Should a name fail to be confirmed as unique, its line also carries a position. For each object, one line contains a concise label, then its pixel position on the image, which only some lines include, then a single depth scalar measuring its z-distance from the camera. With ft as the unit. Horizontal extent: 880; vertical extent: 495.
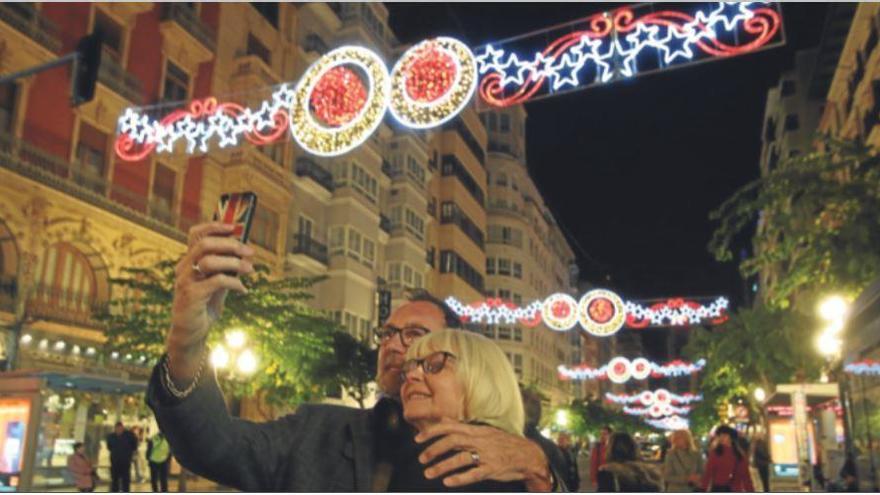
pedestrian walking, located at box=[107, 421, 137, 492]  52.34
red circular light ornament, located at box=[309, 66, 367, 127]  34.06
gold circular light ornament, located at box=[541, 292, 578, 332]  83.51
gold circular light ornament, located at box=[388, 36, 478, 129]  32.71
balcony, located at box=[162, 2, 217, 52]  89.30
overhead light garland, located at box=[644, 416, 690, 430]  325.71
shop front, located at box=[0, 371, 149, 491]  36.76
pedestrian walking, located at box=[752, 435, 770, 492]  56.72
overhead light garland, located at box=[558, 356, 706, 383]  130.21
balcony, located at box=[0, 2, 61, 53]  67.10
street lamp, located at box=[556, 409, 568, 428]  222.28
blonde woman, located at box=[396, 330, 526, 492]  7.42
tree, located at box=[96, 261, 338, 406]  58.80
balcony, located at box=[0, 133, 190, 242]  67.21
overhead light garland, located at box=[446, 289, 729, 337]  81.30
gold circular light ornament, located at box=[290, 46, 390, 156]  33.63
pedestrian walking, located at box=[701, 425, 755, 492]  35.47
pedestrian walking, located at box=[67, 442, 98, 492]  51.83
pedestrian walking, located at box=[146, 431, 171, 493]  52.90
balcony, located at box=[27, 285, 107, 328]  68.33
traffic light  36.35
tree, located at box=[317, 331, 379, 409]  86.12
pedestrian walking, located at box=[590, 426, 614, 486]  46.51
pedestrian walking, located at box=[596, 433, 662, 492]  19.31
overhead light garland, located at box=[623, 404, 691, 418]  208.03
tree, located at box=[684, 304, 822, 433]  83.20
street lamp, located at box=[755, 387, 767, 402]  91.85
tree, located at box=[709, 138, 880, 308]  37.68
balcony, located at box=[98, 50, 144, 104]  78.95
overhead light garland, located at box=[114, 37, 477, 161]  32.86
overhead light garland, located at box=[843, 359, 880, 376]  27.37
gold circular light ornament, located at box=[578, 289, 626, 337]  80.59
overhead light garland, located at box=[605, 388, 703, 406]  208.23
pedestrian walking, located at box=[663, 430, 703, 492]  36.35
